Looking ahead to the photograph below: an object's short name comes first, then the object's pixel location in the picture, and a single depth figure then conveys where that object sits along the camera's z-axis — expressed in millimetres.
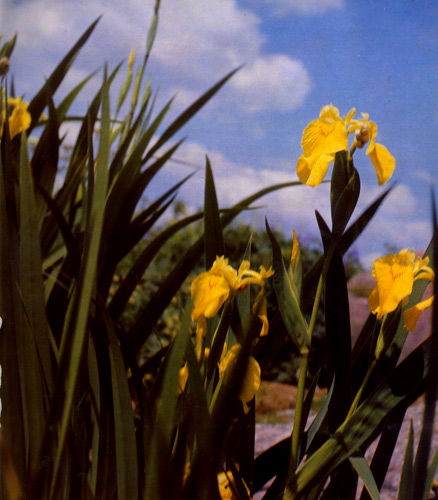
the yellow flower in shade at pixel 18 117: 979
